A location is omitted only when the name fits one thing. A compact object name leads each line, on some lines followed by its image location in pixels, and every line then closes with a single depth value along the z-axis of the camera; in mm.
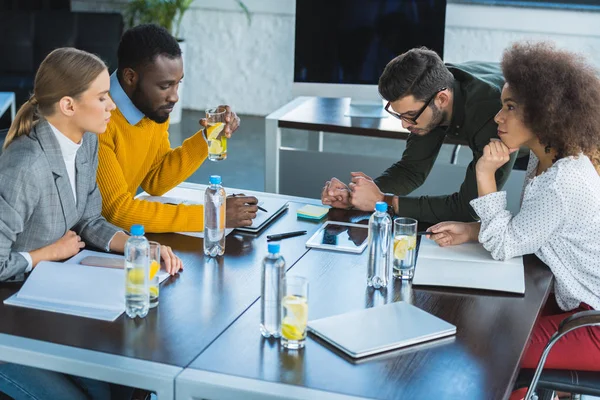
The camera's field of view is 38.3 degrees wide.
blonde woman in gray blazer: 1866
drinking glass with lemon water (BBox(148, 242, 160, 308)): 1788
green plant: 6234
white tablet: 2195
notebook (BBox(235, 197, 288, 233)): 2295
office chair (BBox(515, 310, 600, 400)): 2010
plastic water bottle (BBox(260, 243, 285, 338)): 1655
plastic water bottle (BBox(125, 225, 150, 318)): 1714
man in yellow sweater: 2256
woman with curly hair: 2045
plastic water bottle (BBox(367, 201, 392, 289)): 1943
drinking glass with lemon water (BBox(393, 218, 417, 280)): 2004
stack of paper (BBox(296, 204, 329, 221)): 2424
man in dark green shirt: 2504
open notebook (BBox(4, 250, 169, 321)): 1749
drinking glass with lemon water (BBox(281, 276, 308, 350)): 1605
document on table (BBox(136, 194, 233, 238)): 2488
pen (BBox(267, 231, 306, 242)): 2250
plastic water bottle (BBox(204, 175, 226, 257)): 2115
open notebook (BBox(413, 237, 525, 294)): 1971
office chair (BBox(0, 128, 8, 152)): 4386
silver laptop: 1622
